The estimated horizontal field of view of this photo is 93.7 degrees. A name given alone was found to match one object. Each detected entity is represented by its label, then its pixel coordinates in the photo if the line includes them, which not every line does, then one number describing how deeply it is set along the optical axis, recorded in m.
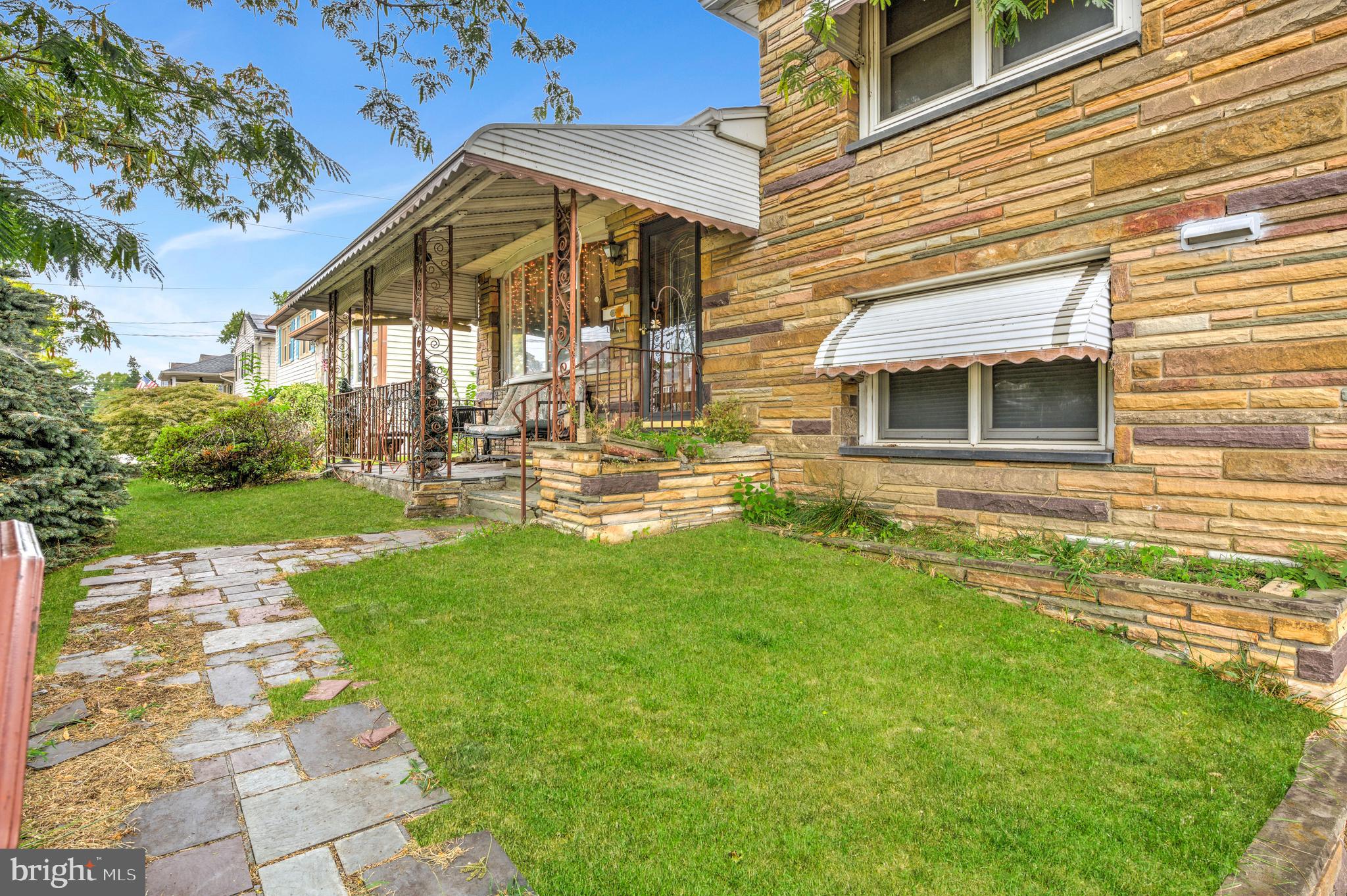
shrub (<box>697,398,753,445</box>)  5.96
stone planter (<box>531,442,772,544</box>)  5.02
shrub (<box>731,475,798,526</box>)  5.46
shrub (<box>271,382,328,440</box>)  12.72
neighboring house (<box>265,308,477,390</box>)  15.50
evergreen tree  4.68
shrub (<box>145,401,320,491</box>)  9.32
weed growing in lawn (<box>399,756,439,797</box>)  2.02
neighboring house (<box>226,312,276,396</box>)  28.41
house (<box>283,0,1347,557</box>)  3.29
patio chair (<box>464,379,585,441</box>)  7.90
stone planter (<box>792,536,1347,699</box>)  2.74
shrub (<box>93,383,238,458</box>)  15.44
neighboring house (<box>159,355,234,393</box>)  33.38
